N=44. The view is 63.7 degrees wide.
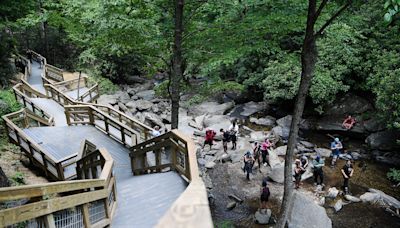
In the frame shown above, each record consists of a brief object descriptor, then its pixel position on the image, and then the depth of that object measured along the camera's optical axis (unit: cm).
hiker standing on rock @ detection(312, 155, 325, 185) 1430
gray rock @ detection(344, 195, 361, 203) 1363
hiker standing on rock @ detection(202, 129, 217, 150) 1809
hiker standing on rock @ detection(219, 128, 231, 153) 1780
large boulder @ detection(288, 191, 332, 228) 1098
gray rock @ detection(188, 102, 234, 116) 2509
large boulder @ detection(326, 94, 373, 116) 2038
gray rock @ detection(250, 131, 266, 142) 1996
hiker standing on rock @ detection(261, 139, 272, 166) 1606
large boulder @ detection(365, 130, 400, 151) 1753
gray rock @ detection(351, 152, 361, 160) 1779
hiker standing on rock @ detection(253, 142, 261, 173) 1625
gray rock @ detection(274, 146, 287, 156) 1816
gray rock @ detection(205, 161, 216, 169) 1694
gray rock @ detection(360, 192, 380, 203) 1355
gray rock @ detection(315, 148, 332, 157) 1794
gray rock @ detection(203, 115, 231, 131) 2173
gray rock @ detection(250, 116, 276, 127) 2258
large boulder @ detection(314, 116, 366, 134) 1967
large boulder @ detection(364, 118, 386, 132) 1854
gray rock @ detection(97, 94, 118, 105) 2489
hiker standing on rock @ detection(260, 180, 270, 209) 1206
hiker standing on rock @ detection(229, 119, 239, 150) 1803
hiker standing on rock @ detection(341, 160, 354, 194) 1366
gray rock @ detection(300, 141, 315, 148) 1905
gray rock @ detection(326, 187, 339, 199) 1391
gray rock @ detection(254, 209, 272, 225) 1216
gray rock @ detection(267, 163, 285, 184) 1517
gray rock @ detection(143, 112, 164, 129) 2117
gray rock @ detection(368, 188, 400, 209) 1309
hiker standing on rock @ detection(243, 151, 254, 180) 1514
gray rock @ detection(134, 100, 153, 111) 2505
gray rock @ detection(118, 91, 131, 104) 2650
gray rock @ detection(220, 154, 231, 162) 1755
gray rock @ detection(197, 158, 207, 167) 1710
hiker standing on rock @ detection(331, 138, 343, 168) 1642
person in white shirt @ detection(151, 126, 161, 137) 1182
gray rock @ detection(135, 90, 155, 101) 2792
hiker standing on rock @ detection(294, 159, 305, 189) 1415
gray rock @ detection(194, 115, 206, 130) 2269
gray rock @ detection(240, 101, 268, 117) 2453
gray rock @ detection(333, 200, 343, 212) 1307
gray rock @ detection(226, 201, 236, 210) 1335
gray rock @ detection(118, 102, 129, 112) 2406
